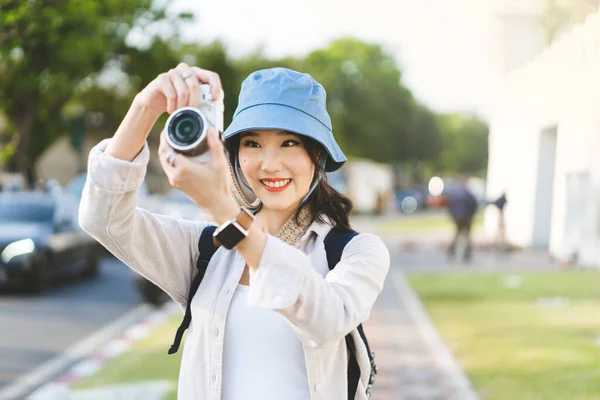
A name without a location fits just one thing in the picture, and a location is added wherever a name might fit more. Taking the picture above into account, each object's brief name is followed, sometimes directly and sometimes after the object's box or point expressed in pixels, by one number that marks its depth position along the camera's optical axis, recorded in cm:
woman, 184
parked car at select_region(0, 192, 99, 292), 1144
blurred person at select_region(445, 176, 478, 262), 1582
